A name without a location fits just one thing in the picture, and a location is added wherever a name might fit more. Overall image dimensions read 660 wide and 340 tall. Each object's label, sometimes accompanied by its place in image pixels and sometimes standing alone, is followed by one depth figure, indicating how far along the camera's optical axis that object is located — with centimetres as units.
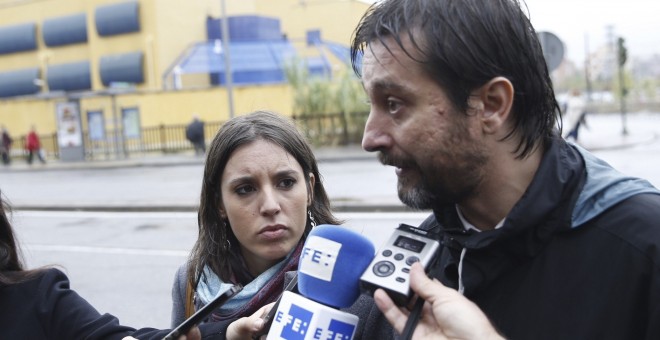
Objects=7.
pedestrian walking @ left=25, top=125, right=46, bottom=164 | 2700
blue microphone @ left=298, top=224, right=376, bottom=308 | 143
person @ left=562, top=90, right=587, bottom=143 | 1960
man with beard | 129
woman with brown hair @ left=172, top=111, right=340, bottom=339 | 218
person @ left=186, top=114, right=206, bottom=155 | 2417
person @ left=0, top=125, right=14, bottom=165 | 2778
